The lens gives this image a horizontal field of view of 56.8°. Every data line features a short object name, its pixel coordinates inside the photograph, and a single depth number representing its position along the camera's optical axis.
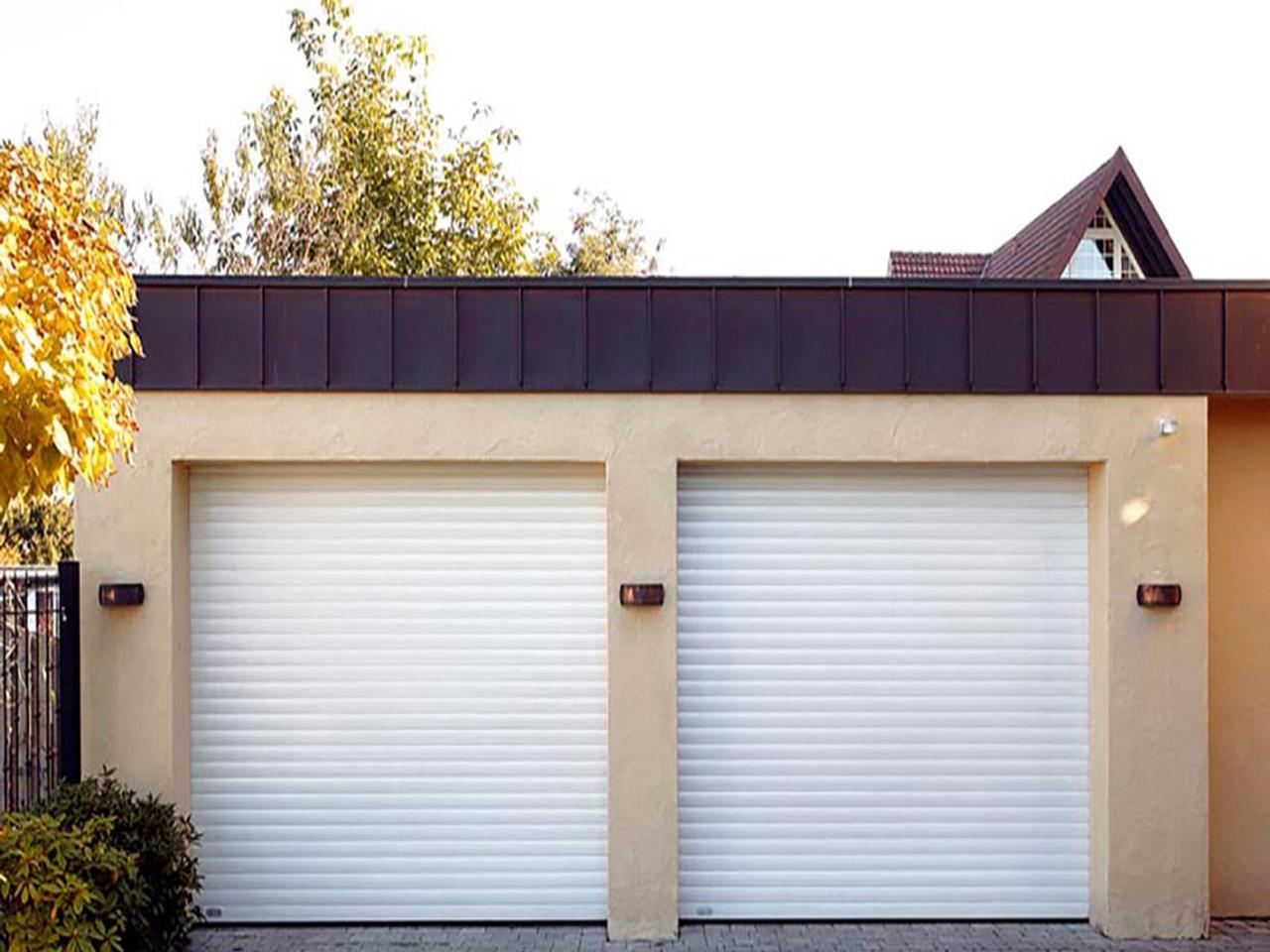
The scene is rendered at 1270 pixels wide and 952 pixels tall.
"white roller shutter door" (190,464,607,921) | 7.19
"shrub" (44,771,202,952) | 6.26
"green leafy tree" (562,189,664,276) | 31.66
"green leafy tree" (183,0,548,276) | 22.23
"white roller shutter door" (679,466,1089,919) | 7.23
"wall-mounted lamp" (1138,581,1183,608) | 6.98
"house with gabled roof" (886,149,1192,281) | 14.00
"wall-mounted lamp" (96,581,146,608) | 6.87
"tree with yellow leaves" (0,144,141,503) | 3.98
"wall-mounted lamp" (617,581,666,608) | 6.95
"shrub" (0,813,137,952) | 5.50
